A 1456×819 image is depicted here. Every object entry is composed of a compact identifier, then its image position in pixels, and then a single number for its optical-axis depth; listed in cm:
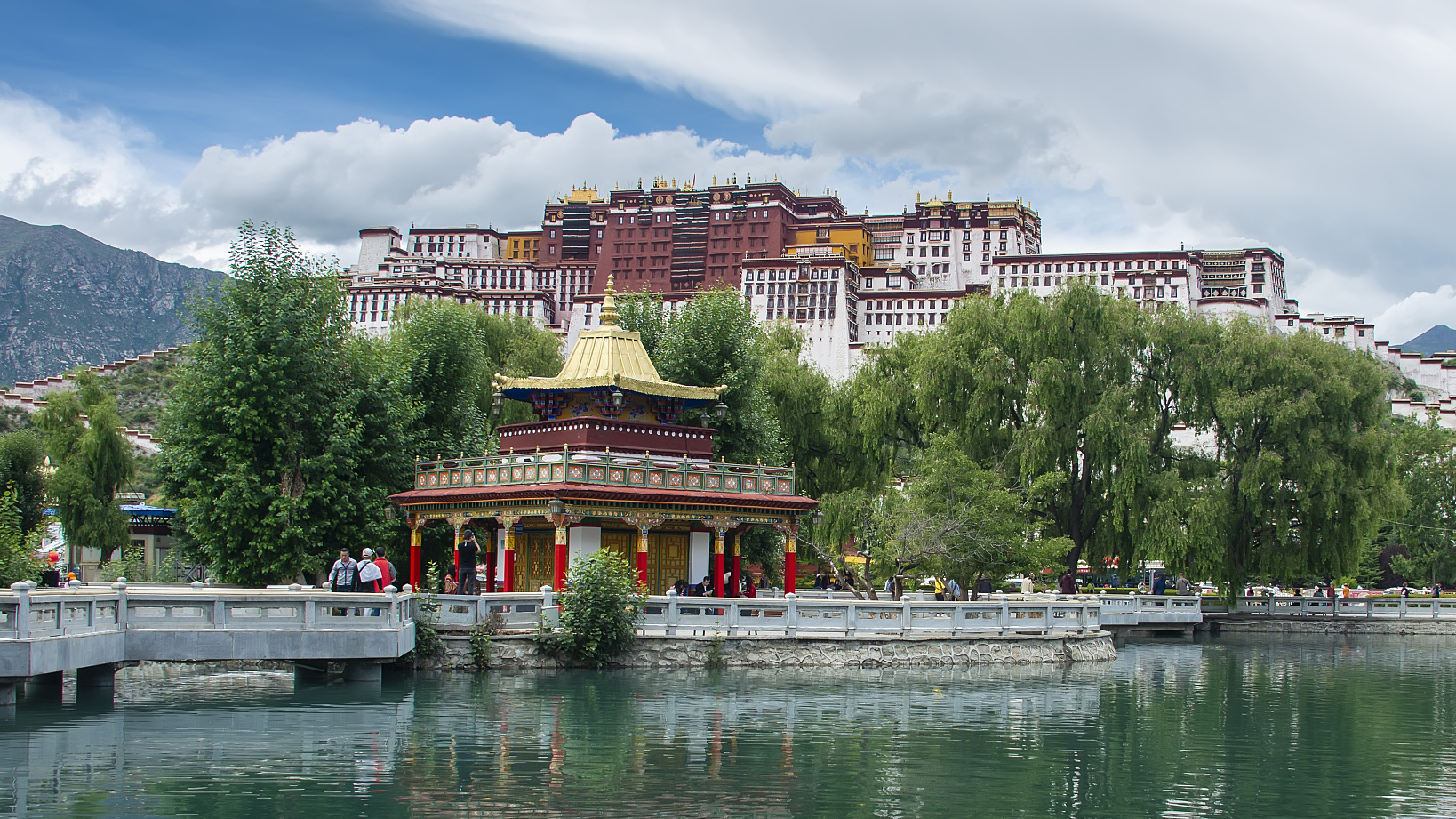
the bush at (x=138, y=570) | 4141
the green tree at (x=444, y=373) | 3934
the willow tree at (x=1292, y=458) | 4100
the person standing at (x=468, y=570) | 3006
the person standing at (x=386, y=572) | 2622
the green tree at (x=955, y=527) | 3422
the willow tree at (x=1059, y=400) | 4034
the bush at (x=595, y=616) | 2712
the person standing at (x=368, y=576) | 2581
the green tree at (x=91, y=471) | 4669
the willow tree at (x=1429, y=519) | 6262
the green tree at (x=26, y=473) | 4981
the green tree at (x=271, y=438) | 3266
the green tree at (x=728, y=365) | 4225
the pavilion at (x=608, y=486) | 3069
